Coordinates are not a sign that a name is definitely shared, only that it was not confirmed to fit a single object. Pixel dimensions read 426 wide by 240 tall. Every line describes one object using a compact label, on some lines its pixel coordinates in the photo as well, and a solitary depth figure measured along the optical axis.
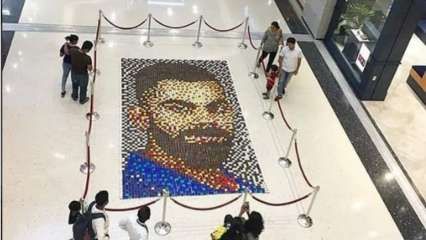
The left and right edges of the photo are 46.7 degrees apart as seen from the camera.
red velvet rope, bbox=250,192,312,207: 6.68
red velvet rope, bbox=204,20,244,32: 10.47
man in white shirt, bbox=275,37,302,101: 8.42
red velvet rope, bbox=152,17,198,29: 10.38
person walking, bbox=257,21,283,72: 9.08
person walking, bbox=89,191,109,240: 5.27
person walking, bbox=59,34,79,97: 7.71
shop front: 8.55
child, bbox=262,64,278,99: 9.02
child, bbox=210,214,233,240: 5.49
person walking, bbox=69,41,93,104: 7.72
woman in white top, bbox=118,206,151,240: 5.15
